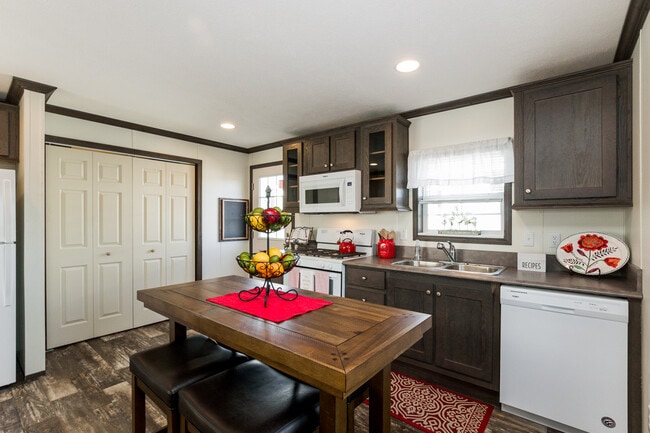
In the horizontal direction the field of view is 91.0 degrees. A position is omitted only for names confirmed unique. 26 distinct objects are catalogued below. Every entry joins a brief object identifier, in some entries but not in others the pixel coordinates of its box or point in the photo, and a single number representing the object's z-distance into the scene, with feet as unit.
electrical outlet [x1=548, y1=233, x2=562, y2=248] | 8.18
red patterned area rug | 6.74
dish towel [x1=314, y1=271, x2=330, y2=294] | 10.34
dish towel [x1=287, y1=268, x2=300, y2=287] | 11.43
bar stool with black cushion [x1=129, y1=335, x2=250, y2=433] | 4.72
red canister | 10.85
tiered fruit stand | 4.81
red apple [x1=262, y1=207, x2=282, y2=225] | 5.15
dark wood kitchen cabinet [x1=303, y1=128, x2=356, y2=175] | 11.14
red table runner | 4.53
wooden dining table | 3.10
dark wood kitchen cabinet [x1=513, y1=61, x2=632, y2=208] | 6.72
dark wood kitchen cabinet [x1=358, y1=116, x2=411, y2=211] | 10.19
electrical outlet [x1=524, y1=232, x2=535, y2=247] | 8.56
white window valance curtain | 8.86
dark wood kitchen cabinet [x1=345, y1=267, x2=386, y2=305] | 9.14
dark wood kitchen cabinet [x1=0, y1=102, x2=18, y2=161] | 8.71
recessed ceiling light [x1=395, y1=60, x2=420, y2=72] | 7.33
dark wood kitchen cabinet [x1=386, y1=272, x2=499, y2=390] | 7.37
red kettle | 11.59
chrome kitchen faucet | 9.56
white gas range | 10.19
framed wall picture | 15.17
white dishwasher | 5.93
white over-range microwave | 10.93
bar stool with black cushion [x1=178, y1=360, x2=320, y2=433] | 3.78
